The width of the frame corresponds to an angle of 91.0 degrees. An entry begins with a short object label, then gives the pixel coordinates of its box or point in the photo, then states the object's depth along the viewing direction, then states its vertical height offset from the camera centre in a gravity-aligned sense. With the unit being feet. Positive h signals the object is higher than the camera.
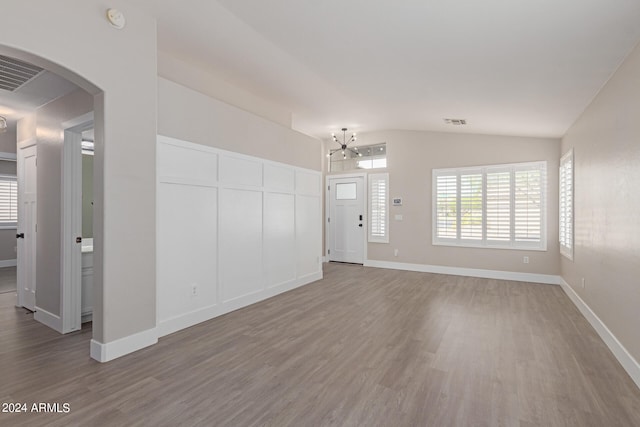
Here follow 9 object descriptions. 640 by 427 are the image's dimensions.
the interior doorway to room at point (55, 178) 10.71 +1.23
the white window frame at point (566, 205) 14.84 +0.42
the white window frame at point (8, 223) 23.49 -0.93
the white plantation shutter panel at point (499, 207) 19.57 +0.35
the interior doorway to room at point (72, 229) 11.13 -0.66
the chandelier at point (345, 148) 25.02 +5.36
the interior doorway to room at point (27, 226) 12.95 -0.66
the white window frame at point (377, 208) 23.91 +0.32
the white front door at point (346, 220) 25.22 -0.65
